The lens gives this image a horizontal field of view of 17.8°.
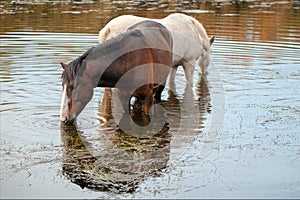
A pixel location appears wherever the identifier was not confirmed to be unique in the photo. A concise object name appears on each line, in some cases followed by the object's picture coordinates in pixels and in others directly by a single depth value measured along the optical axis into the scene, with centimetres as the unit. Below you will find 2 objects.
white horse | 1652
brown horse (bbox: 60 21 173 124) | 1188
